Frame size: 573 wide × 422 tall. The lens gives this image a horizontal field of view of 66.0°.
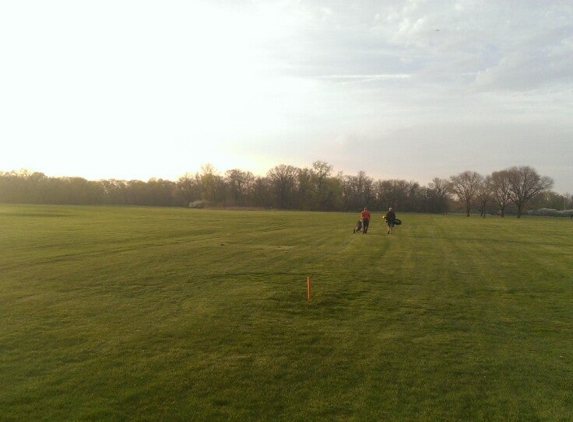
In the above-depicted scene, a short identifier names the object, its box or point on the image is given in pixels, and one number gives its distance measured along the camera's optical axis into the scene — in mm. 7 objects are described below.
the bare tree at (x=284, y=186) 129375
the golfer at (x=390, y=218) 33688
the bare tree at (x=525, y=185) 103688
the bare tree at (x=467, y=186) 111375
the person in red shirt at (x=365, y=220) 32188
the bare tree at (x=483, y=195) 105294
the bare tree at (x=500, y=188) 106194
